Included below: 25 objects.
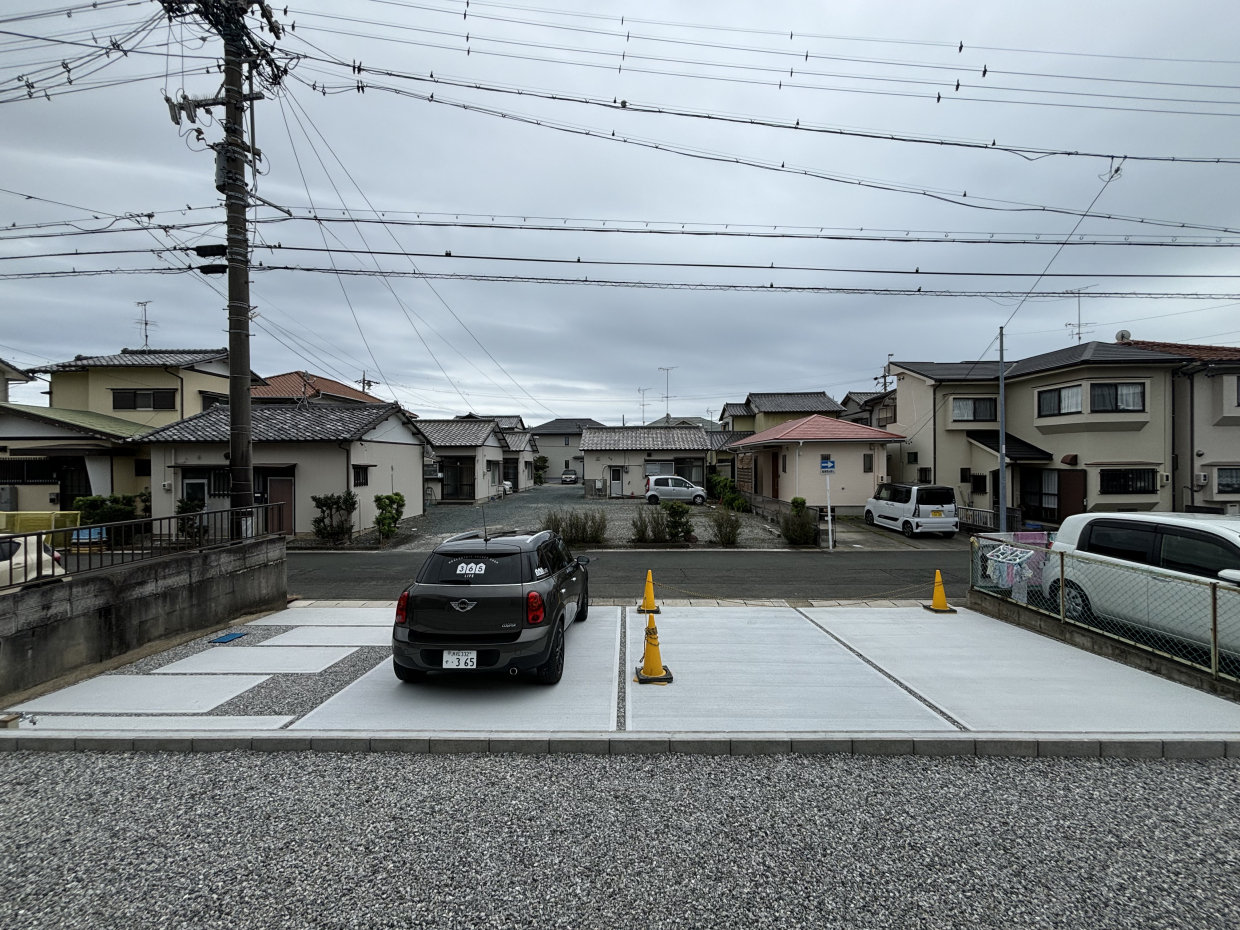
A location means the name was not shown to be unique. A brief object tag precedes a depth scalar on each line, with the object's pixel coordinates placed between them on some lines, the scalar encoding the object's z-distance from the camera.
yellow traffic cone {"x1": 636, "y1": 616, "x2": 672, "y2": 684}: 6.28
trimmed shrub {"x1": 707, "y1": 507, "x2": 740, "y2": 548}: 18.81
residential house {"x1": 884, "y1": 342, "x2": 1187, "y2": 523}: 20.61
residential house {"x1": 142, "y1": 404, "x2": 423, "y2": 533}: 20.08
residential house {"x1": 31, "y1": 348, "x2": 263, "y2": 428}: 24.88
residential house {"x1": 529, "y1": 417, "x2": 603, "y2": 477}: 64.19
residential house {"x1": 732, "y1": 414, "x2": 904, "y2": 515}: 25.59
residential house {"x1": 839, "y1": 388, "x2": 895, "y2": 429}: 30.23
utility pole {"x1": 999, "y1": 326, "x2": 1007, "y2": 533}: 18.38
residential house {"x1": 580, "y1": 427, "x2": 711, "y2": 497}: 35.53
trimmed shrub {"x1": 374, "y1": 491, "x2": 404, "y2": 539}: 19.64
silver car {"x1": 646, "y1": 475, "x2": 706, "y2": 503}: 31.86
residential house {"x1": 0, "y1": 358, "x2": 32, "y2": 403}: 25.20
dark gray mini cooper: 5.70
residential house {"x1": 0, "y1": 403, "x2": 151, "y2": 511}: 20.52
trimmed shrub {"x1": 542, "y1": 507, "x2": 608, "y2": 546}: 18.89
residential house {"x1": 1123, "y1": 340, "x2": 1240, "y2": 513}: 20.47
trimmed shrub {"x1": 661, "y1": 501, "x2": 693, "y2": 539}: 19.00
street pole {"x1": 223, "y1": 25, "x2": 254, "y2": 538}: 9.64
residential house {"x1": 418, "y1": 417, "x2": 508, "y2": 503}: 32.62
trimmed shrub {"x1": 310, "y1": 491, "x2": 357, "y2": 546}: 19.12
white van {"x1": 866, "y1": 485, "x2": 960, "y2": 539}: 20.38
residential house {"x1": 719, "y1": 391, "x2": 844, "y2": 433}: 39.50
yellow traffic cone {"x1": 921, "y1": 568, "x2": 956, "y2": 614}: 9.83
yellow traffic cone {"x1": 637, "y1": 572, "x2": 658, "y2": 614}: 8.03
